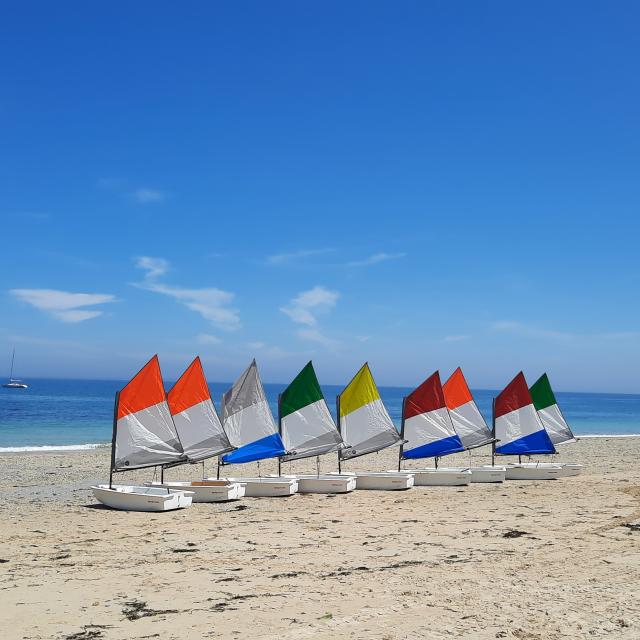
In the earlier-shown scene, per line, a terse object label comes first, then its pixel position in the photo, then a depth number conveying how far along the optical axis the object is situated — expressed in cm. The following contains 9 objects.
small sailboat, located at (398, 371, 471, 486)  2484
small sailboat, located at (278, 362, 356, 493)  2283
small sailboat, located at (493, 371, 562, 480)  2684
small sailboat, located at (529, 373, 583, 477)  2927
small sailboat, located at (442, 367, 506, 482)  2653
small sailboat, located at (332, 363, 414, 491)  2397
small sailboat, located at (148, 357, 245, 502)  2097
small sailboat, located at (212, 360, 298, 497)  2208
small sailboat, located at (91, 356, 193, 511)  1983
